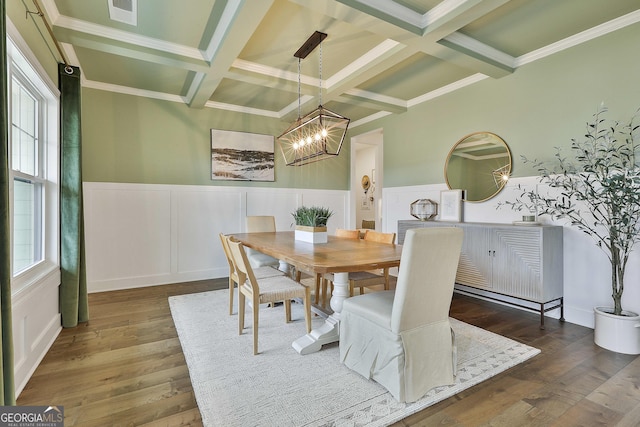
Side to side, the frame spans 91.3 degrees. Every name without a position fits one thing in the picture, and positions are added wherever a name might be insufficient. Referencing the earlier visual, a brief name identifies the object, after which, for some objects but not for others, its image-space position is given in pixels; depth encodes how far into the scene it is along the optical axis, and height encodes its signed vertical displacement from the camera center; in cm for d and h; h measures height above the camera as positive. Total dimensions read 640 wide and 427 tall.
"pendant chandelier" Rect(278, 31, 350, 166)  273 +81
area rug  162 -104
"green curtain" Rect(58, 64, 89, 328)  277 +21
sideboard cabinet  283 -48
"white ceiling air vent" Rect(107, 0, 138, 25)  241 +162
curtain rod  212 +141
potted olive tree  232 +12
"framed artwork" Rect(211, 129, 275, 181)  474 +89
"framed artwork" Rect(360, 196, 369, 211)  808 +24
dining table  194 -31
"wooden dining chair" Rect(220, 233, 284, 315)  277 -54
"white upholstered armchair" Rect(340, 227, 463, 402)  170 -66
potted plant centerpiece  291 -13
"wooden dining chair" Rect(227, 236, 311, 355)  226 -60
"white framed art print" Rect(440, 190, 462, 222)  385 +10
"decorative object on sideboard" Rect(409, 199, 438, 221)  415 +5
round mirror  349 +56
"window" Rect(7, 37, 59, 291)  210 +34
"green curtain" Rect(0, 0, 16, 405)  131 -17
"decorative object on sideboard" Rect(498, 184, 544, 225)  311 +9
